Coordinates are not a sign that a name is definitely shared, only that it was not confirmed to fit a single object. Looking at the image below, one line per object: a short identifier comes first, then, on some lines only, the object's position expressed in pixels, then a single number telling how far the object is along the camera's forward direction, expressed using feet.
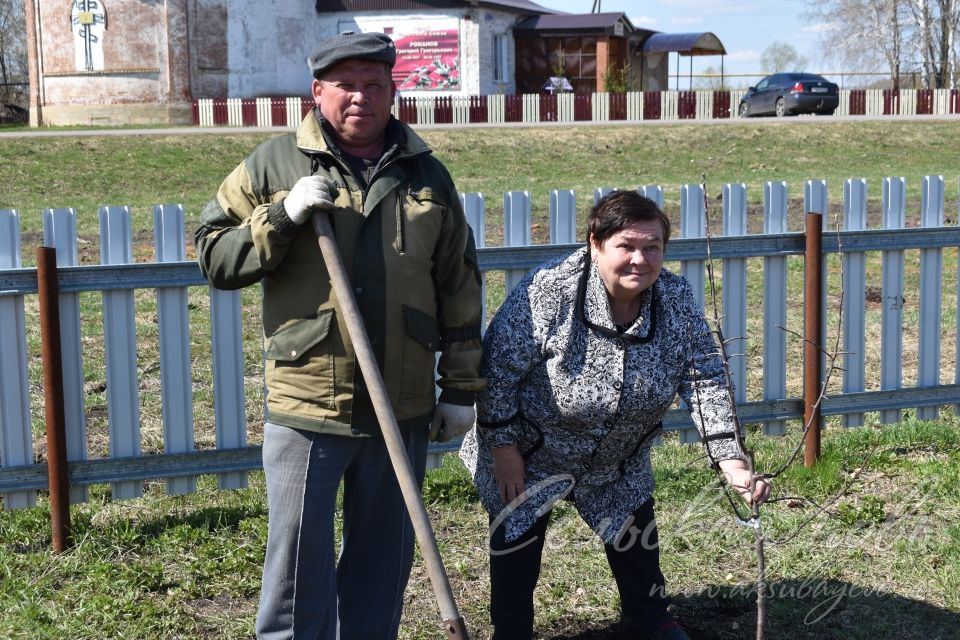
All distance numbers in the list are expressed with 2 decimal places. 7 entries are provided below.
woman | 10.93
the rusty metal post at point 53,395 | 14.57
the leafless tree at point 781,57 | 302.45
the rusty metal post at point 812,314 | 17.95
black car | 108.99
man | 9.77
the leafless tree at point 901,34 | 160.56
